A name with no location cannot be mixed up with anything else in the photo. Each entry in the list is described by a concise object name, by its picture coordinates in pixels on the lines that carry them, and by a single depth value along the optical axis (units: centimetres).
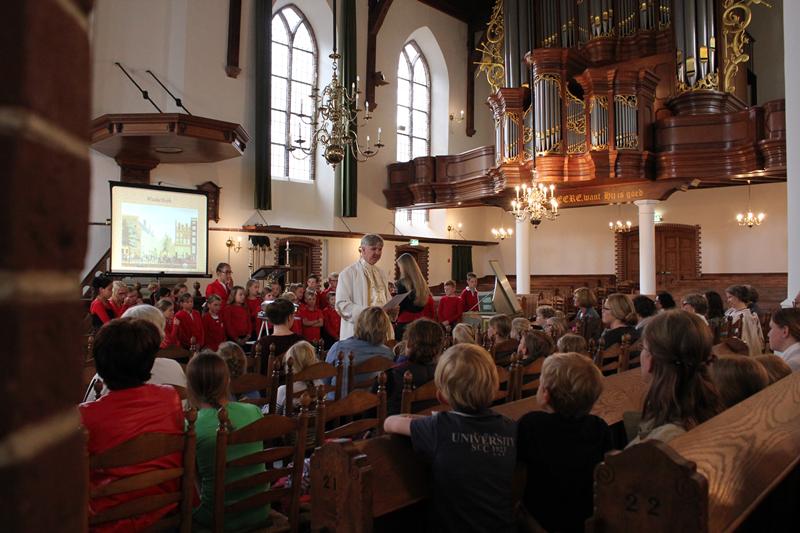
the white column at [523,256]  1466
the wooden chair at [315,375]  337
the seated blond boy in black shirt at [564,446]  203
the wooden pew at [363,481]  156
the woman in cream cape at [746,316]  609
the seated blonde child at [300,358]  373
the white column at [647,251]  1279
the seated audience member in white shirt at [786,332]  388
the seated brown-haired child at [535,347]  418
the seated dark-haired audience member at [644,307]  566
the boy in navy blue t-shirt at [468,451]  186
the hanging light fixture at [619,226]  1784
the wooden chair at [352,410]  255
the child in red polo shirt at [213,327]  733
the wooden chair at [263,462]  213
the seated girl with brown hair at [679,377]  223
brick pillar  34
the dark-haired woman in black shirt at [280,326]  505
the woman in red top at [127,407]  202
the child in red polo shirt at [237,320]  770
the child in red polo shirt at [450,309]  1032
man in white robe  529
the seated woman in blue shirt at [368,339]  420
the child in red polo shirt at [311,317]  762
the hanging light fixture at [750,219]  1519
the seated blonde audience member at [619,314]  521
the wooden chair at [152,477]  184
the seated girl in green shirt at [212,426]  237
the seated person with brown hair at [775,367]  299
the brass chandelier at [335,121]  905
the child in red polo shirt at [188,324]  684
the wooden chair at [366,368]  375
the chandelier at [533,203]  1071
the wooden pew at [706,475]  129
